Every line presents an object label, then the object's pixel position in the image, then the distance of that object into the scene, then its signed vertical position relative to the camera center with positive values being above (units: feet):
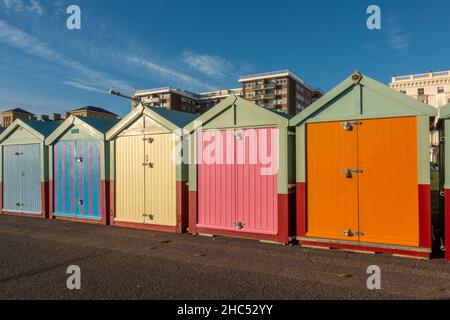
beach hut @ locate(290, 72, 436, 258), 20.04 -0.73
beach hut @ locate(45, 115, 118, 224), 32.76 -0.88
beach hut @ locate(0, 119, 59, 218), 37.16 -0.82
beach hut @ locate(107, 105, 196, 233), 28.48 -0.94
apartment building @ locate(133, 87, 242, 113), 303.27 +58.00
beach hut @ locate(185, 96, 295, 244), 23.94 -0.99
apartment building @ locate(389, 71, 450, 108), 190.90 +43.98
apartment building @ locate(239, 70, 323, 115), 270.05 +58.13
